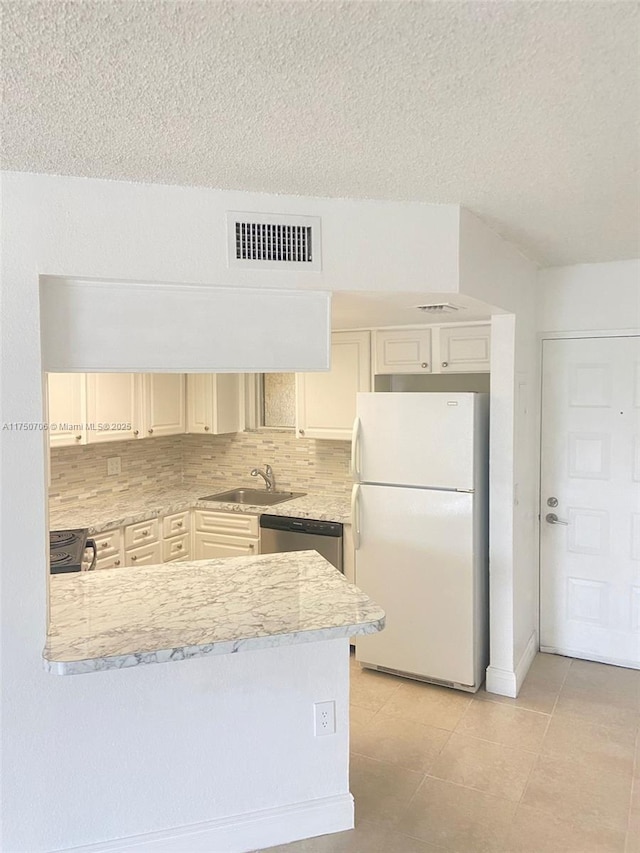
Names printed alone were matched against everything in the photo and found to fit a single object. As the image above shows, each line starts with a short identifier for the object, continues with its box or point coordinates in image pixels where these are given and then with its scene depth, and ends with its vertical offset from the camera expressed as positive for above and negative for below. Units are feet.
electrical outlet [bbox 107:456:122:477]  14.54 -1.29
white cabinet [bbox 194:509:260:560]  13.97 -2.82
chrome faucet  15.75 -1.66
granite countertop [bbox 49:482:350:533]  12.50 -2.12
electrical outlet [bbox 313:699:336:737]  7.55 -3.70
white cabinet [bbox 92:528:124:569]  12.17 -2.72
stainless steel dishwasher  12.99 -2.67
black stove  10.11 -2.34
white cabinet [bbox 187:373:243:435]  15.16 +0.16
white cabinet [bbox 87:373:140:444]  12.87 +0.08
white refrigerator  10.83 -2.14
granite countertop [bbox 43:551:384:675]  6.24 -2.27
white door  11.87 -1.78
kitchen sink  14.89 -2.11
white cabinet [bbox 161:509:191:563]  13.96 -2.87
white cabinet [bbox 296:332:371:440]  13.26 +0.42
